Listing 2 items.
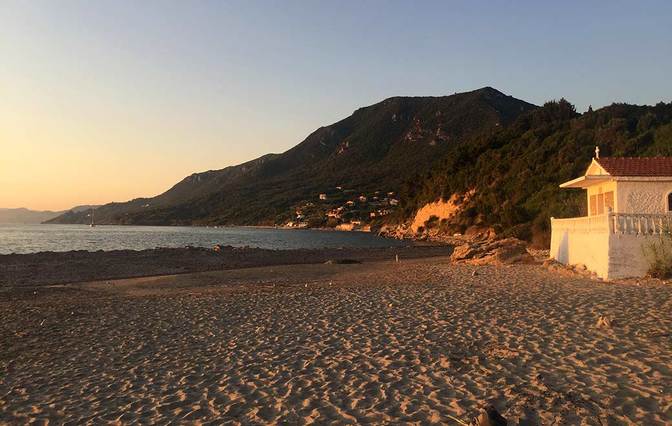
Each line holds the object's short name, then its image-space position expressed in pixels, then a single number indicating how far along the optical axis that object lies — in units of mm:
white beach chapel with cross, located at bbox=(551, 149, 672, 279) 16219
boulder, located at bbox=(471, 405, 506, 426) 5297
